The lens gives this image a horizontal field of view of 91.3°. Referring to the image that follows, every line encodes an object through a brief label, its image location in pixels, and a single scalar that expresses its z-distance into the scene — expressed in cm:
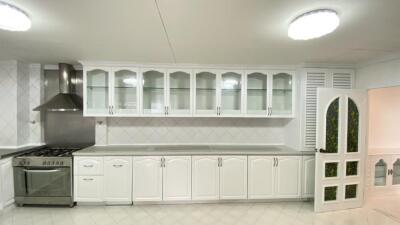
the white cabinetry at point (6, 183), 270
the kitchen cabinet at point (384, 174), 348
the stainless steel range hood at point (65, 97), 306
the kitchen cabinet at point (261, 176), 307
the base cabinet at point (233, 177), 306
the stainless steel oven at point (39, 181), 282
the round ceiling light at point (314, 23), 150
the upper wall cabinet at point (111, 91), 314
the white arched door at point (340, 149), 284
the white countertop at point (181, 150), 298
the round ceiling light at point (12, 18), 145
